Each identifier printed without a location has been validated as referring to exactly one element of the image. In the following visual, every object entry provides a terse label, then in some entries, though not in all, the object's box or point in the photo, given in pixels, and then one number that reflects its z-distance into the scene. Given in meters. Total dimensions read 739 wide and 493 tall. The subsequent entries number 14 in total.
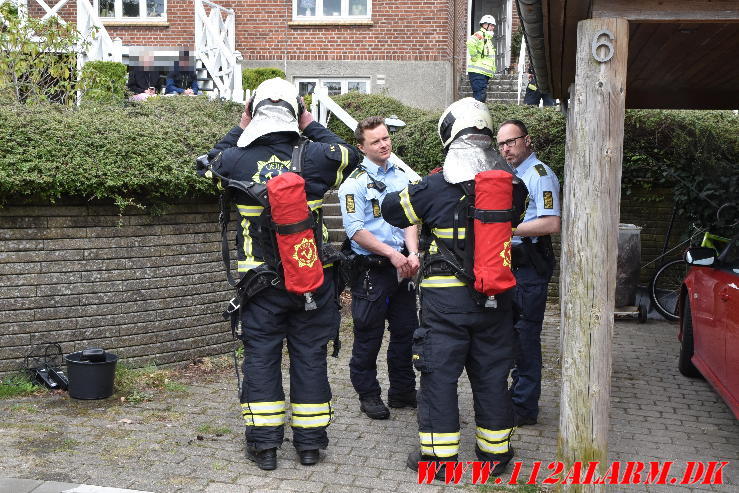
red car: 5.60
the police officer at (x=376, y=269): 5.99
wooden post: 4.48
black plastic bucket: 6.32
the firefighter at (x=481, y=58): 16.75
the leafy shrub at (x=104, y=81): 9.66
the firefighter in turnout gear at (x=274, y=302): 5.13
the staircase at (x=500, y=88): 19.08
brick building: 17.98
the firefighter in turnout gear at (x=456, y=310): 4.93
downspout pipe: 4.63
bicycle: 10.34
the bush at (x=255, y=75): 16.48
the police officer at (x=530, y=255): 5.79
